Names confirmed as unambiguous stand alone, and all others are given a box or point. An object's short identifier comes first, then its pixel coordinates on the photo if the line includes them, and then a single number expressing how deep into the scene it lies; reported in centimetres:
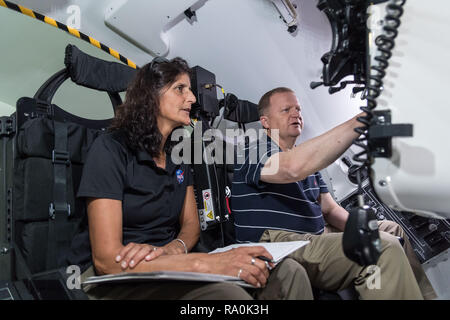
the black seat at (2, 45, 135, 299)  125
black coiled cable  76
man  117
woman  106
